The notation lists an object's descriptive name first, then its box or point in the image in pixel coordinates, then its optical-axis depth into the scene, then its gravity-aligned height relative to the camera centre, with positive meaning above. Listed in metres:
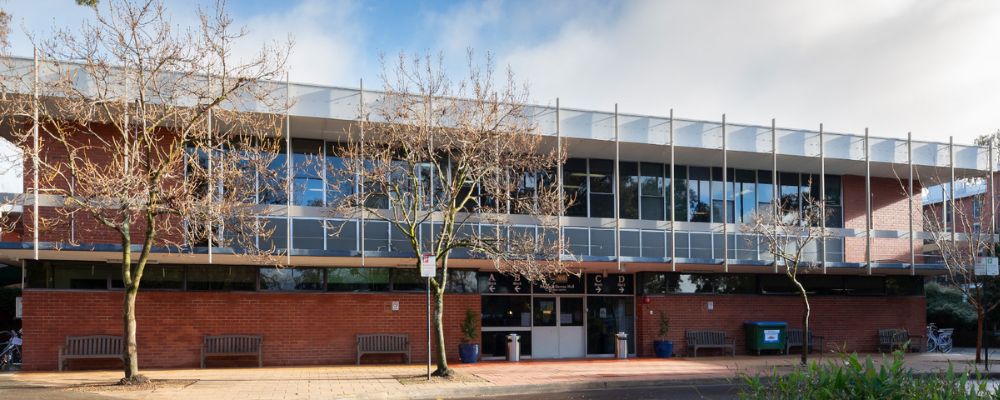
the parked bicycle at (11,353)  19.02 -3.21
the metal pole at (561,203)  17.36 +0.33
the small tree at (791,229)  20.33 -0.34
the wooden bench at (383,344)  20.14 -3.17
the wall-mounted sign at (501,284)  21.80 -1.80
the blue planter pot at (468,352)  20.62 -3.46
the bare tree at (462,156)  16.83 +1.36
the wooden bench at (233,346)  19.02 -3.03
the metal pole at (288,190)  17.36 +0.63
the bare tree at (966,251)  21.83 -1.04
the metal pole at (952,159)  23.51 +1.70
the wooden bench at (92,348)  17.78 -2.86
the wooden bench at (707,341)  23.02 -3.61
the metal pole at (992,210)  22.77 +0.15
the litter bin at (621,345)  22.42 -3.60
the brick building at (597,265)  18.56 -1.21
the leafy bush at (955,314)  29.16 -3.63
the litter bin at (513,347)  21.36 -3.46
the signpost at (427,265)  15.85 -0.92
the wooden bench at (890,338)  25.00 -3.86
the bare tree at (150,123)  14.30 +1.93
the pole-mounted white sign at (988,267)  20.00 -1.30
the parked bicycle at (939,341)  26.48 -4.20
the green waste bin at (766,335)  23.27 -3.48
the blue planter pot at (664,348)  22.56 -3.71
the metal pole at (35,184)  14.38 +0.75
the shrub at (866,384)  5.02 -1.10
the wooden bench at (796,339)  24.14 -3.76
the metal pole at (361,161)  17.23 +1.27
